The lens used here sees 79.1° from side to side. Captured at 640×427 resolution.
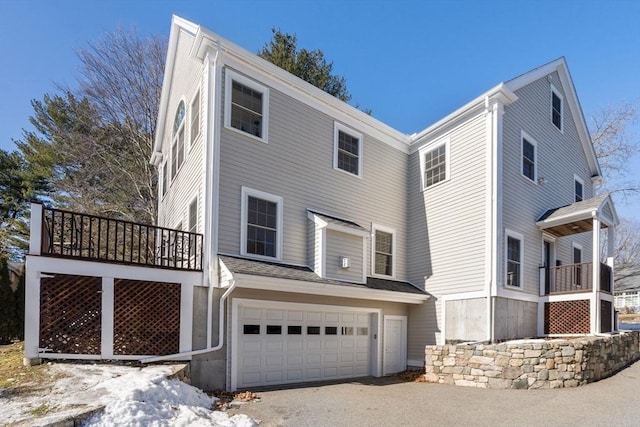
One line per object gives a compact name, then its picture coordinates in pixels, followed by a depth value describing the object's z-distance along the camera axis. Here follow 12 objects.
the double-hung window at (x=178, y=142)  12.57
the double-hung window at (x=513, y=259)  11.46
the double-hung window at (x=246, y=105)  9.75
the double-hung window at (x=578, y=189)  15.40
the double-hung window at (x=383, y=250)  12.77
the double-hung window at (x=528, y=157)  12.64
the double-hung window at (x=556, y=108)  14.30
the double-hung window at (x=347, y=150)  12.12
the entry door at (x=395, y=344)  12.13
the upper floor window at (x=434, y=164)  12.88
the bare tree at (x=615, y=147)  22.71
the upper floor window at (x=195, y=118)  10.59
